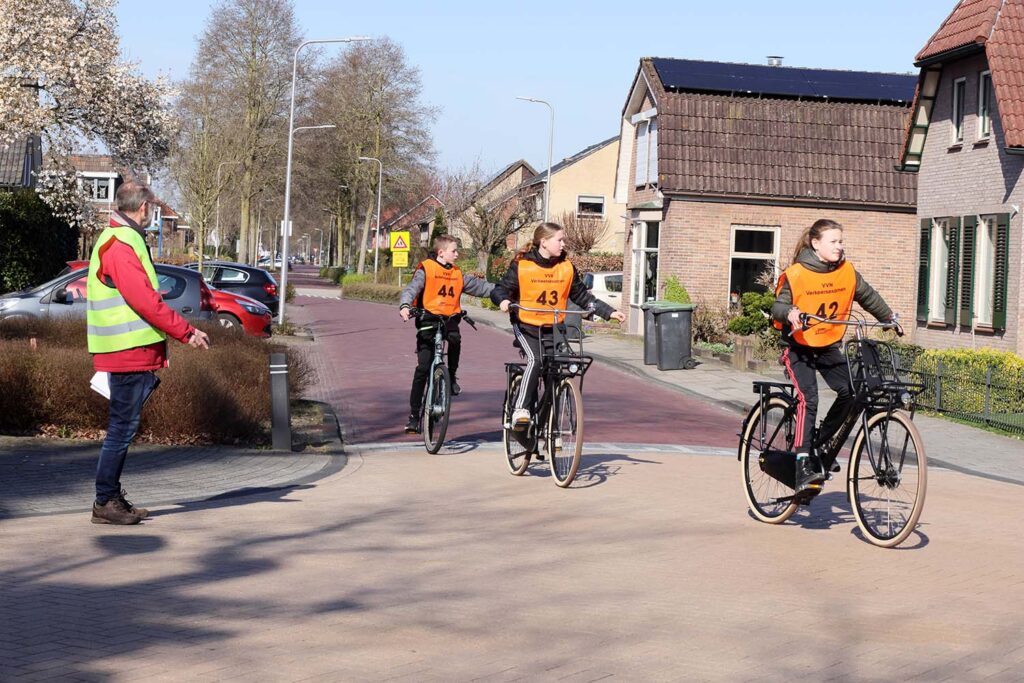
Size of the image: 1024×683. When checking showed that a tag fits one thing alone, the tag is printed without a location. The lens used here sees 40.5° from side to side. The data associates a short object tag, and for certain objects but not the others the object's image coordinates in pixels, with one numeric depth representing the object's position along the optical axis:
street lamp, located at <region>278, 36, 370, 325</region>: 32.98
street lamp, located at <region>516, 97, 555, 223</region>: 50.15
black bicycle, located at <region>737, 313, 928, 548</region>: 7.79
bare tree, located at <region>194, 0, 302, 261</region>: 69.00
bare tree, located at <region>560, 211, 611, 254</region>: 61.59
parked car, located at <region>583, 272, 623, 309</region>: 41.41
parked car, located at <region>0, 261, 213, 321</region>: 20.94
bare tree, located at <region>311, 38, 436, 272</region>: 79.56
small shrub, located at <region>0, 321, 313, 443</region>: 11.20
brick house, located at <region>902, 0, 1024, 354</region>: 21.47
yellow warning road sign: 53.69
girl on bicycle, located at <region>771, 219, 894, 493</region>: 8.28
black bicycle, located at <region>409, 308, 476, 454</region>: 11.68
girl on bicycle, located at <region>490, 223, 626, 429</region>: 10.25
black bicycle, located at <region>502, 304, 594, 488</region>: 9.95
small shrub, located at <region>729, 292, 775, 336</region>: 28.52
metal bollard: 11.45
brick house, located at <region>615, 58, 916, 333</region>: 32.69
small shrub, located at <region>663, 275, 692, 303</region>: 31.20
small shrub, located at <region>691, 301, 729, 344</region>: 29.38
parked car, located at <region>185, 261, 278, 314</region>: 32.84
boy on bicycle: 11.88
